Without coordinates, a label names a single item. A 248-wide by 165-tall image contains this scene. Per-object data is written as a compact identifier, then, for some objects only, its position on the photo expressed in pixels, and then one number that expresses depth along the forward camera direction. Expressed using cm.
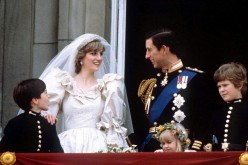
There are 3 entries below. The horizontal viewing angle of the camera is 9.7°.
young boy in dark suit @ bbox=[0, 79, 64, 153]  1370
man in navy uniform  1423
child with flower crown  1370
